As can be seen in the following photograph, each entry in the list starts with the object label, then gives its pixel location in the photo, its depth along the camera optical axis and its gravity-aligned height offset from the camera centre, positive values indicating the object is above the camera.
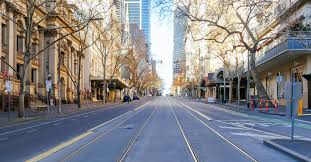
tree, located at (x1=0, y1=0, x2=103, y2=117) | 32.19 +3.31
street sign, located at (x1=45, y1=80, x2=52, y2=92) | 41.09 +0.31
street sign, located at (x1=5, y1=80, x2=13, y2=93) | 30.68 +0.09
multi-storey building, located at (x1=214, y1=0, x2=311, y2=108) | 45.16 +4.33
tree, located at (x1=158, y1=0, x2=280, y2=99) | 45.38 +7.89
